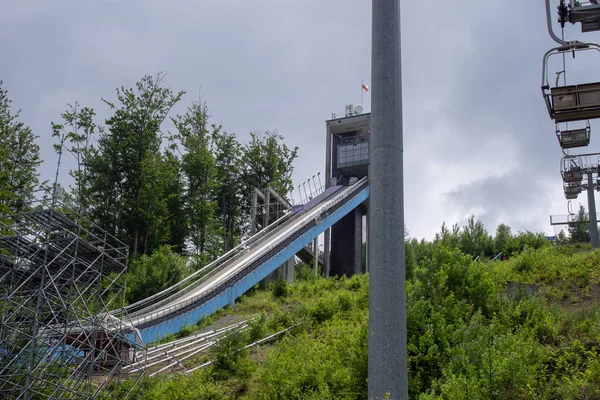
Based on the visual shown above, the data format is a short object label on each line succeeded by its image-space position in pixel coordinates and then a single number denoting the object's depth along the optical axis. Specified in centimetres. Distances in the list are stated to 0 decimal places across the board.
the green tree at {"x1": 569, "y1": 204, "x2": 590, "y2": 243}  3869
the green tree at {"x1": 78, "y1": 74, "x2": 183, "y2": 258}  3956
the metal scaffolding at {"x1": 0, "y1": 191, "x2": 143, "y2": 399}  1709
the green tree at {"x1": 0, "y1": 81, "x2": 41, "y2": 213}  3275
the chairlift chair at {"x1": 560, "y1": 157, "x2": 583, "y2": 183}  3198
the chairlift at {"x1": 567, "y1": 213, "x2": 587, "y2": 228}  3819
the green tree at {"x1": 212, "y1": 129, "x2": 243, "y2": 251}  5203
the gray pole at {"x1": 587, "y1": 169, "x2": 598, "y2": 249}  2936
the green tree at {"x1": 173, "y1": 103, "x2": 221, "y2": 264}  4384
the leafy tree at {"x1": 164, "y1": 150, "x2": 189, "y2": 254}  4319
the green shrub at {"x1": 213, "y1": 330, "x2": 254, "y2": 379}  1647
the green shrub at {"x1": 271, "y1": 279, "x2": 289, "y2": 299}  2800
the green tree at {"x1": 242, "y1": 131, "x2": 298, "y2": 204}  5272
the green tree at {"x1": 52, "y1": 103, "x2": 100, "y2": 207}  4062
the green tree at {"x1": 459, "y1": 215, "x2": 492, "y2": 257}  3928
